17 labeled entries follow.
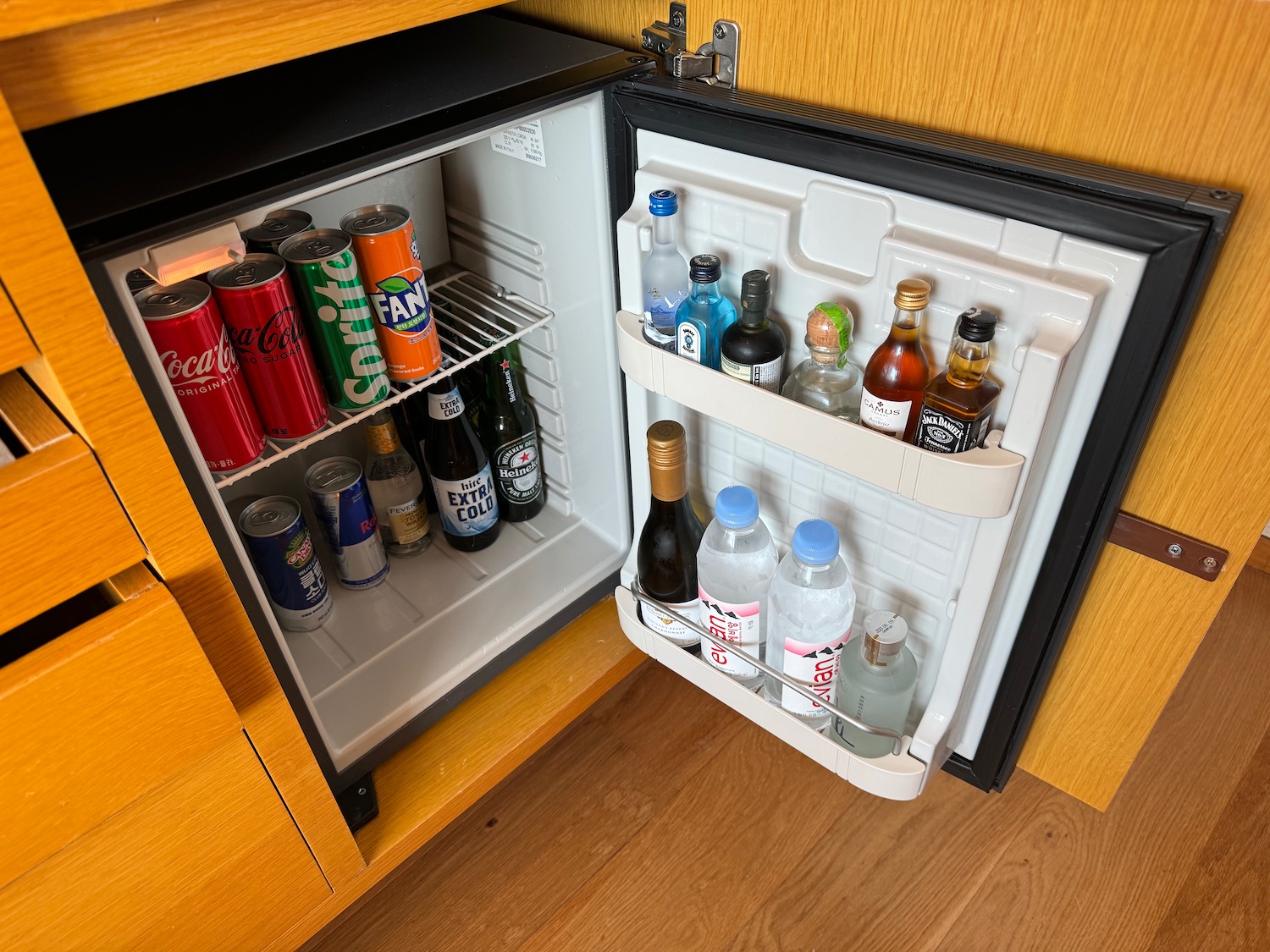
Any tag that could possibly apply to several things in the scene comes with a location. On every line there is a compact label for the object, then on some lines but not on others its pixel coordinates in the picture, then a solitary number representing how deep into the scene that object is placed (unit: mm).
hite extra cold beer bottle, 1309
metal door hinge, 855
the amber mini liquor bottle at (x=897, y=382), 780
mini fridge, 692
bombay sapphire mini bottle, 894
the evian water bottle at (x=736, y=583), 1044
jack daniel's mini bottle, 742
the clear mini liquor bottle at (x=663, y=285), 906
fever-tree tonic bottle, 1343
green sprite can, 930
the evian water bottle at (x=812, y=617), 994
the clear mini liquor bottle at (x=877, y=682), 969
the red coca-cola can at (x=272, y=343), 881
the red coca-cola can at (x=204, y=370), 816
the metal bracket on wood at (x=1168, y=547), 793
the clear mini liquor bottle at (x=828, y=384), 850
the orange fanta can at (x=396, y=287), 959
